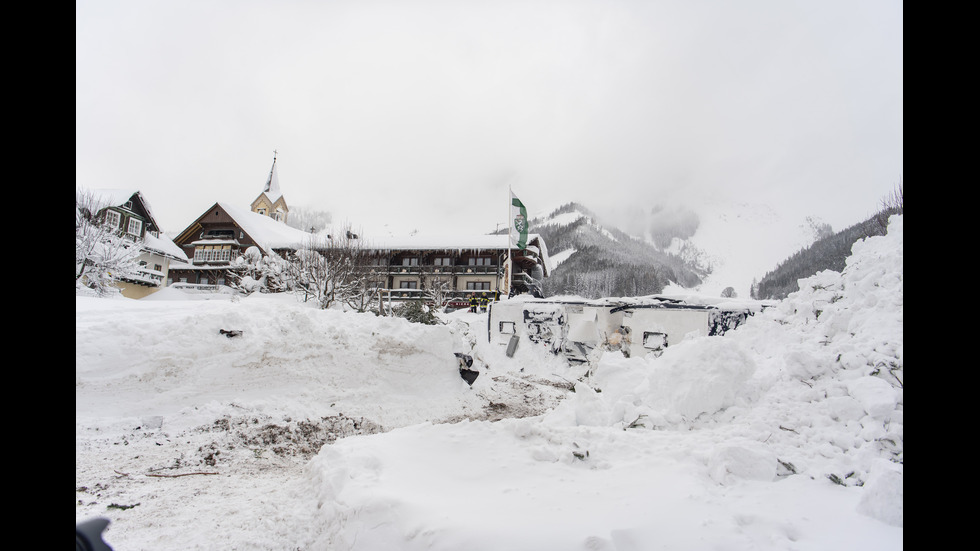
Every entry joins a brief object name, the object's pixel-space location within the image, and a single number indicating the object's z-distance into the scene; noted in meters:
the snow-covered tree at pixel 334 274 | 20.86
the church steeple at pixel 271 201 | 67.75
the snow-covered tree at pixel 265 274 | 27.12
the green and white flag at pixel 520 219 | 24.68
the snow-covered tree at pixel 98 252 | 20.75
